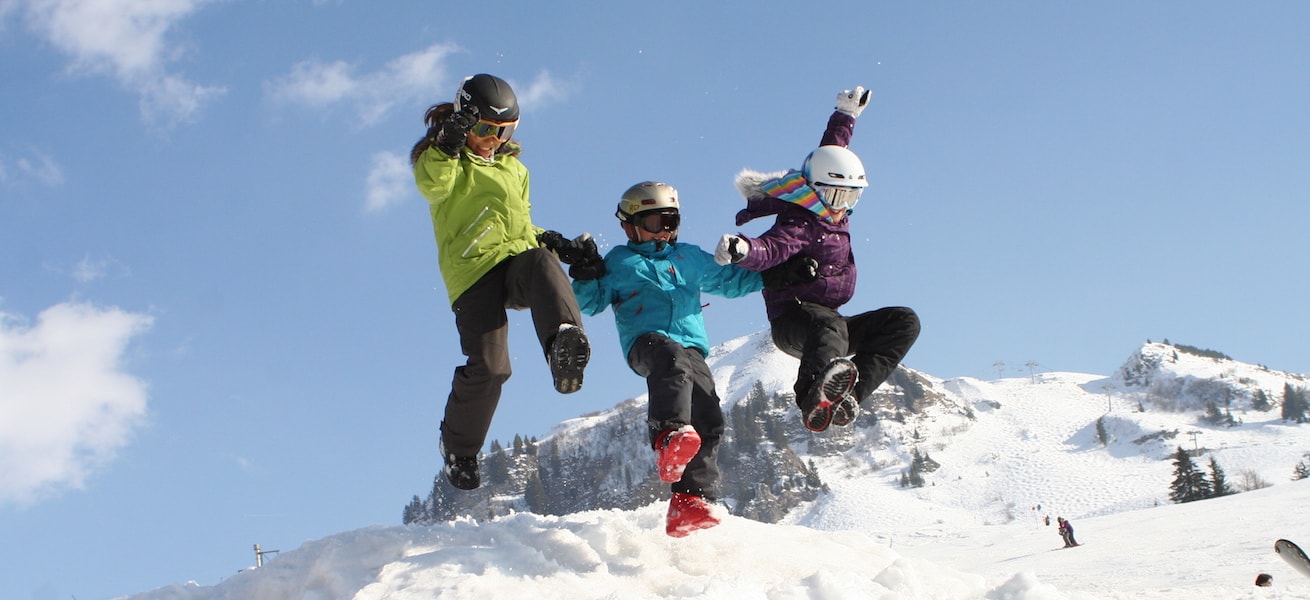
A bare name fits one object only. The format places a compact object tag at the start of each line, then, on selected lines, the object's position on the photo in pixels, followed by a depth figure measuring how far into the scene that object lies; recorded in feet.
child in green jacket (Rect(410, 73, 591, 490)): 18.03
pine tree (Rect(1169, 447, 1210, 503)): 150.61
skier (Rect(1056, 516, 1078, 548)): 82.19
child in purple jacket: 18.07
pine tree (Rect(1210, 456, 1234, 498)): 148.73
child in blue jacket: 17.11
